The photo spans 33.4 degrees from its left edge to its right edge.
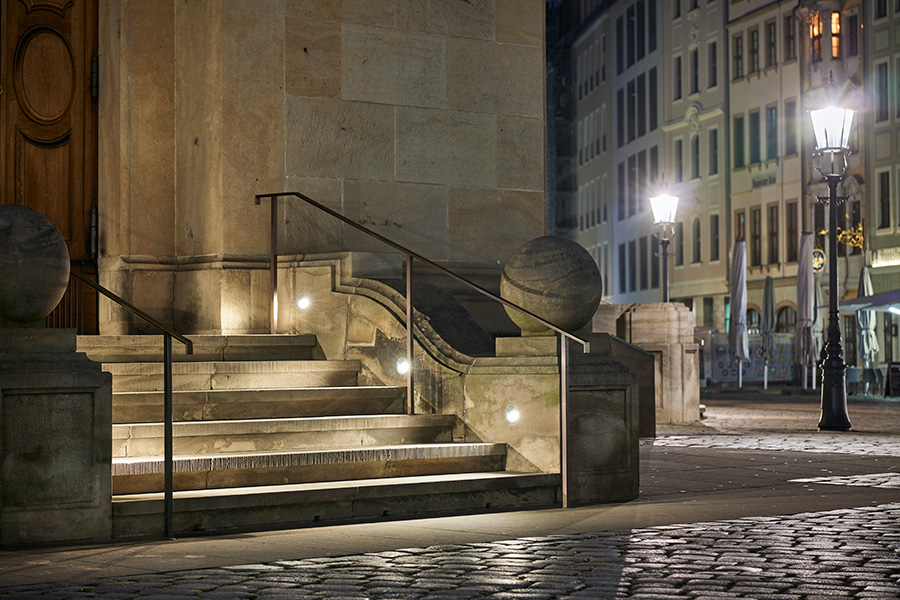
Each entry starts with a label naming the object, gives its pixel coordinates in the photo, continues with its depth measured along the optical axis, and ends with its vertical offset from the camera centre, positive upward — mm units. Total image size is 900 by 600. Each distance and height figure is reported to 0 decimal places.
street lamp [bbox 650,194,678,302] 28531 +2742
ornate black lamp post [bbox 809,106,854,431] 21094 +1120
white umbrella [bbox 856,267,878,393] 36031 +521
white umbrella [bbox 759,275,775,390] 39625 +1032
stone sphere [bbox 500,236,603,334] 10781 +543
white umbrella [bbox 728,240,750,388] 35938 +1202
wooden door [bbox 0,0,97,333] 13688 +2208
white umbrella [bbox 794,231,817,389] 33094 +1147
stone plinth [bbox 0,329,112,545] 8516 -507
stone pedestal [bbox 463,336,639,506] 10641 -423
